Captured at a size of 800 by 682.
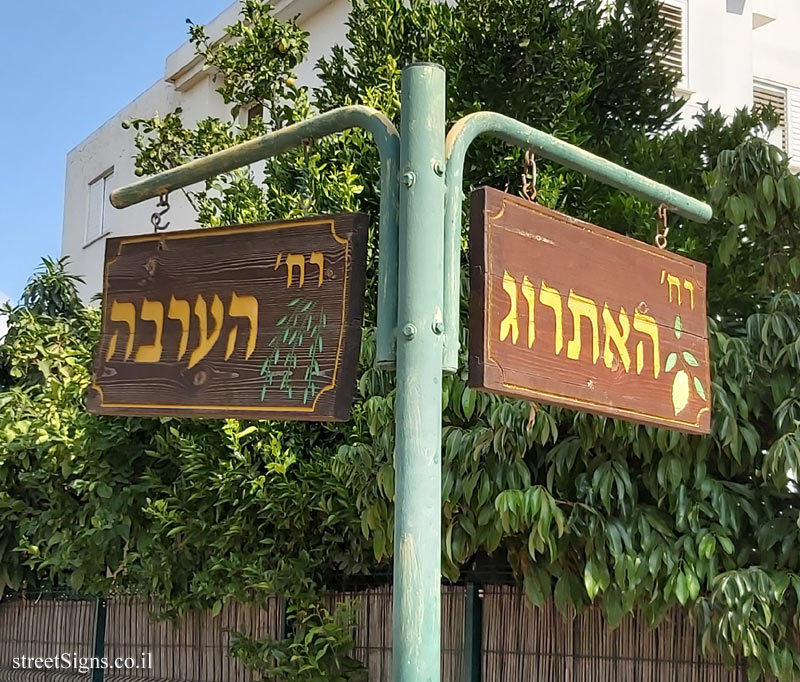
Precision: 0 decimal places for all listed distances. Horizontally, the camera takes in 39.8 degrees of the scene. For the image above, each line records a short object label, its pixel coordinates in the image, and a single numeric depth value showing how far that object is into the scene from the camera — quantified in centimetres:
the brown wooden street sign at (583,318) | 269
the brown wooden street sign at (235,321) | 282
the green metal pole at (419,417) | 259
